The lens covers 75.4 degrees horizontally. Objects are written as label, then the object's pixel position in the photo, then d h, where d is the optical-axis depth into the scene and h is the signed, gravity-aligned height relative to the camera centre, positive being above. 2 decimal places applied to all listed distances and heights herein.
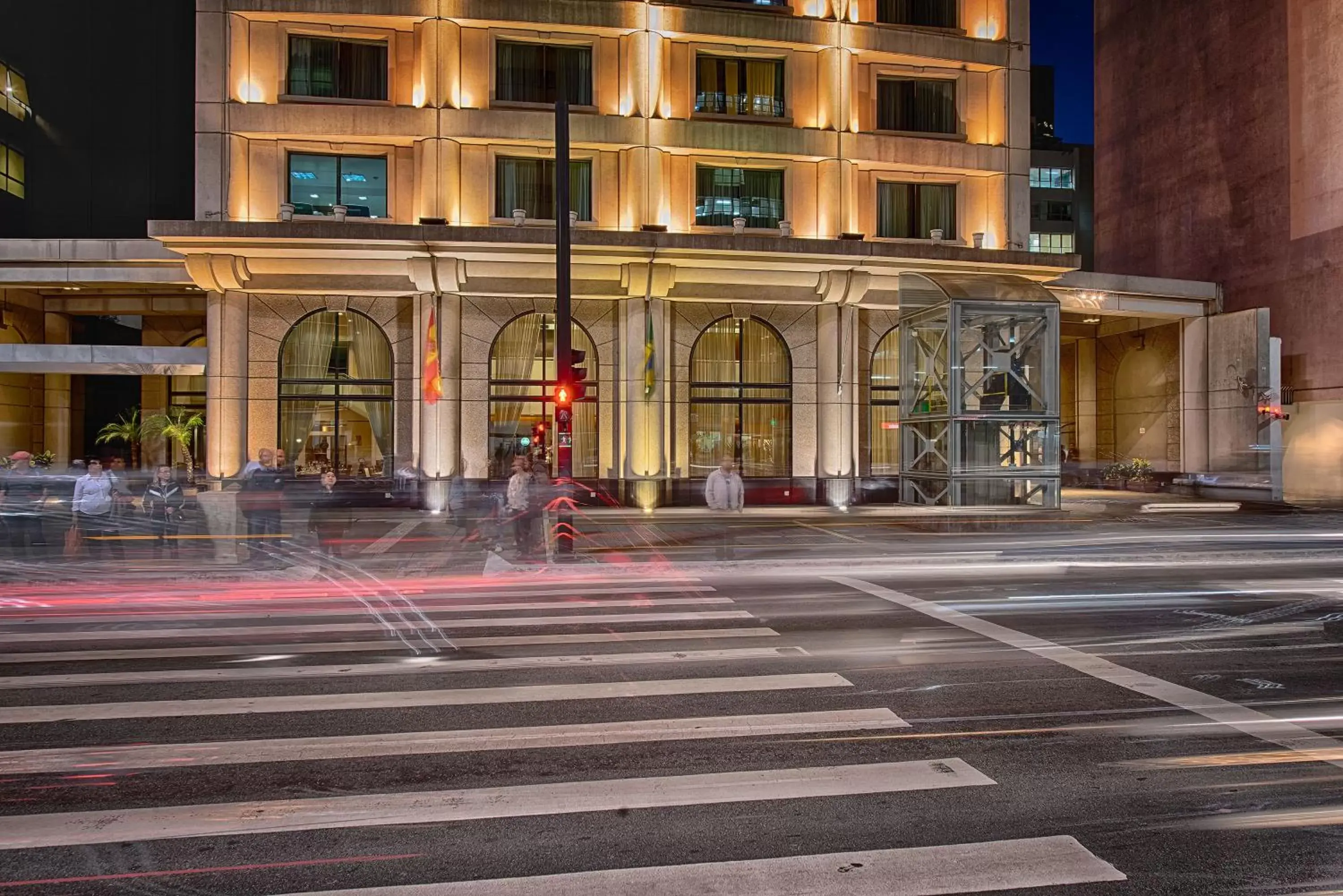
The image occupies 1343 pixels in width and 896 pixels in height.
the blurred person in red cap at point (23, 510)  14.45 -1.14
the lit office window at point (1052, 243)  73.88 +17.17
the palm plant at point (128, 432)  26.92 +0.33
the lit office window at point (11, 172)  26.98 +8.48
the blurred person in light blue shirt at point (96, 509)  14.91 -1.14
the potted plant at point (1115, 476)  32.31 -1.20
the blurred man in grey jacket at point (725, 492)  19.98 -1.11
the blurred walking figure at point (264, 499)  14.68 -0.96
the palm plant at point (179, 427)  25.70 +0.45
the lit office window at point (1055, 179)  73.75 +22.50
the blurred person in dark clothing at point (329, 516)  17.66 -1.79
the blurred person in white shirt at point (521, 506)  15.07 -1.09
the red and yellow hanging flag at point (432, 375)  23.30 +1.82
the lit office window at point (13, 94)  27.36 +11.04
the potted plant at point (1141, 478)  31.11 -1.21
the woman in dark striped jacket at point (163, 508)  15.75 -1.18
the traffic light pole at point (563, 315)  14.30 +2.12
